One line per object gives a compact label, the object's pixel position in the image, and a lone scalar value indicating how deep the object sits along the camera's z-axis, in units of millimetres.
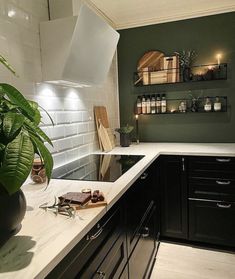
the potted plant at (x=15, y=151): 600
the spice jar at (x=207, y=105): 2607
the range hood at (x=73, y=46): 1508
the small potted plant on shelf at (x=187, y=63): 2684
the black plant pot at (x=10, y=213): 698
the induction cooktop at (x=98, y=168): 1531
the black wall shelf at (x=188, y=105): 2648
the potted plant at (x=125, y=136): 2670
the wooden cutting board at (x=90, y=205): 999
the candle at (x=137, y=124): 2986
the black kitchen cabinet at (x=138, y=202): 1427
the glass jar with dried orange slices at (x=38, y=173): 1376
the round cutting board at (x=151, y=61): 2812
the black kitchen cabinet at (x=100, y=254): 810
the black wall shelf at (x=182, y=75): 2613
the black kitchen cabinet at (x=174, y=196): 2299
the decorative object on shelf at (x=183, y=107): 2728
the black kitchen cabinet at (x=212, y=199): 2174
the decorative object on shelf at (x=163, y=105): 2789
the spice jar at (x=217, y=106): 2584
